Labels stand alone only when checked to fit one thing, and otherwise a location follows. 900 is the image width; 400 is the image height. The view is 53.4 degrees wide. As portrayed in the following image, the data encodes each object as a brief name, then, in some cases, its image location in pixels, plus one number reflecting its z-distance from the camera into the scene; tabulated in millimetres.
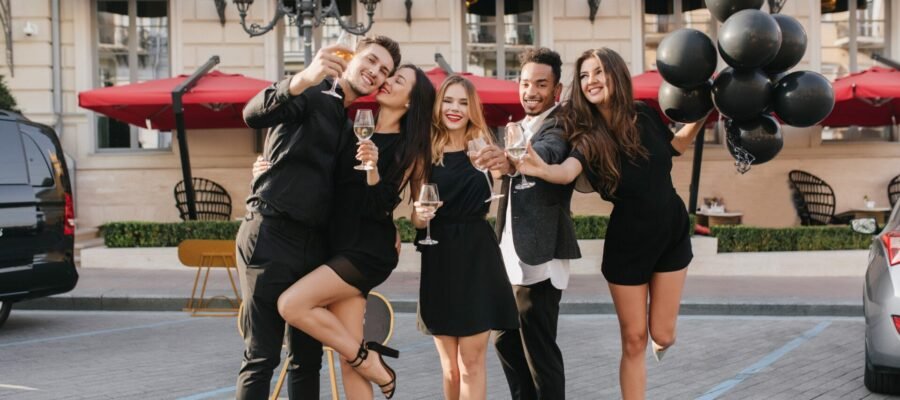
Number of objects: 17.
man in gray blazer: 4273
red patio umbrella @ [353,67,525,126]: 12328
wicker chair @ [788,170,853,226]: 14820
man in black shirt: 3893
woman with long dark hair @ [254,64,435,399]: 3988
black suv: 7828
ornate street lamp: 11133
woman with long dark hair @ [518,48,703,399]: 4160
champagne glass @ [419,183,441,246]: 3859
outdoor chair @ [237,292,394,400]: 5184
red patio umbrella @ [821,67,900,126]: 12148
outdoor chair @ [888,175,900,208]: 15305
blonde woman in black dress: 4098
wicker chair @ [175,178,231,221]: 14883
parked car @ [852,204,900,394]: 5379
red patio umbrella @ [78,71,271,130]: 12289
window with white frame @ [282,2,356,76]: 15797
